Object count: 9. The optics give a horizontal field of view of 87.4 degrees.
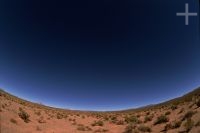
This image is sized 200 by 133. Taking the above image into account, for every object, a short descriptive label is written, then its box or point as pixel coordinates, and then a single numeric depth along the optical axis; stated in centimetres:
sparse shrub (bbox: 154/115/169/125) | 816
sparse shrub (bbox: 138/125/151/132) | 697
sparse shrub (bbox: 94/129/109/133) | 813
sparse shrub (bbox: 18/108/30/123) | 953
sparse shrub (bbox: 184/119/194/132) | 539
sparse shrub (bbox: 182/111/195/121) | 708
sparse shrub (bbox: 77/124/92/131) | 860
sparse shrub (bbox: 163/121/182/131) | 634
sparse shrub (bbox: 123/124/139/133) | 678
